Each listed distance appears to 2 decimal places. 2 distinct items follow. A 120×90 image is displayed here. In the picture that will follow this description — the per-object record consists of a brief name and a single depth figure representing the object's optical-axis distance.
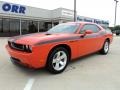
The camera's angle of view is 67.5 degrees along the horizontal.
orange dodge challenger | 2.25
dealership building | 11.66
